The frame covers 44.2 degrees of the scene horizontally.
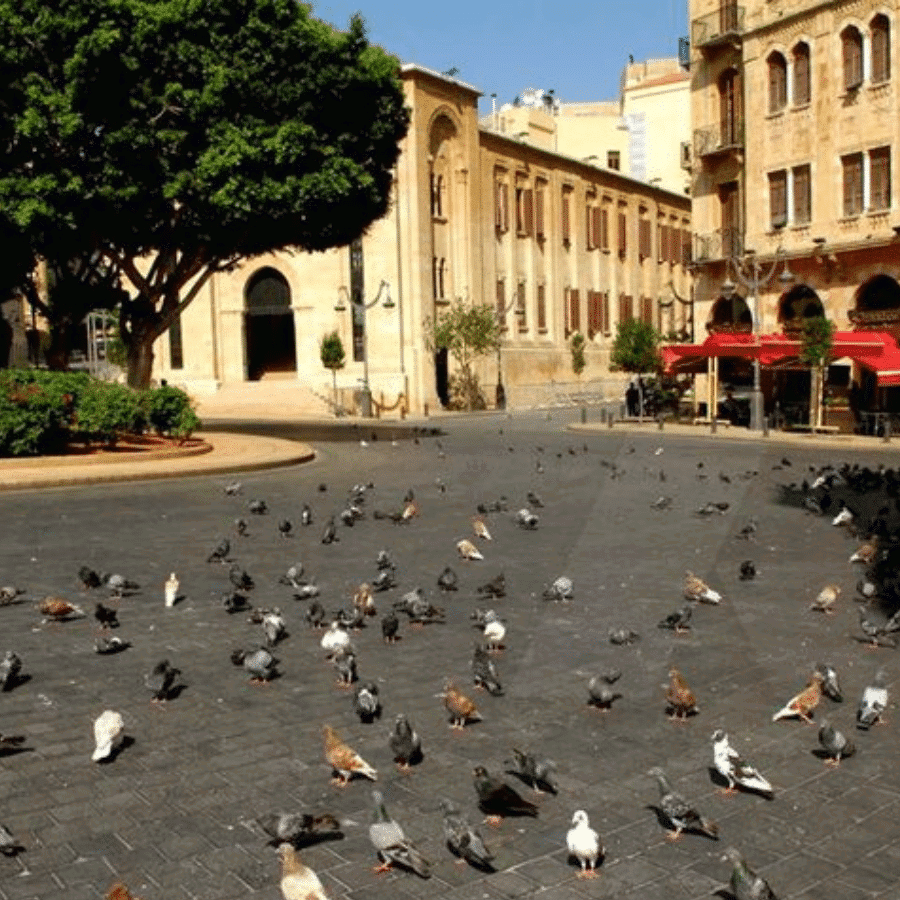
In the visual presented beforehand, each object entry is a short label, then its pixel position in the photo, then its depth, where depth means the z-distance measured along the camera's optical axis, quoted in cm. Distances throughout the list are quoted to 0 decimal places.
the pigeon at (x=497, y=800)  589
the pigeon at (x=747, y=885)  479
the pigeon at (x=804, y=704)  750
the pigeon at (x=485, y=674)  820
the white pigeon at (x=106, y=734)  689
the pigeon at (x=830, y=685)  792
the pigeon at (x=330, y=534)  1490
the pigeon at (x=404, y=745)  673
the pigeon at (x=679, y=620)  994
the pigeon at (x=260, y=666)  857
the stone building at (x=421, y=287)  5397
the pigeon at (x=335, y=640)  912
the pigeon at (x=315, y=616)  1018
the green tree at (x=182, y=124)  2575
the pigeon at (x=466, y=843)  542
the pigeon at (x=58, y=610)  1044
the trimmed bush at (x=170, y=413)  2680
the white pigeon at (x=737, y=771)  625
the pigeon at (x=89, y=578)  1186
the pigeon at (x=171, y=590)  1123
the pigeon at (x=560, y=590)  1127
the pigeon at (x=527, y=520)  1602
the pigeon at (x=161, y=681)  809
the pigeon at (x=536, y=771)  629
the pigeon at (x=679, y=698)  755
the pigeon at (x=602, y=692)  780
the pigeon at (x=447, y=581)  1171
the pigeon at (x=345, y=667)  850
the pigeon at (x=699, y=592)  1105
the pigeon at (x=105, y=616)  997
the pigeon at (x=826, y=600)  1061
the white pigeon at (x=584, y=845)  533
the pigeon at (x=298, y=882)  479
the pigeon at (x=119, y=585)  1161
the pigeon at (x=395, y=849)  538
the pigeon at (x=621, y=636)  949
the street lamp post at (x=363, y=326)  5066
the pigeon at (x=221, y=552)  1352
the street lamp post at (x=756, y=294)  3525
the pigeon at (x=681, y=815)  570
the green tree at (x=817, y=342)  3216
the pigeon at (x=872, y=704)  733
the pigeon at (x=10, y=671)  836
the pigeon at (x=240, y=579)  1170
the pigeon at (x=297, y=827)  561
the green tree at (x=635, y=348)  5266
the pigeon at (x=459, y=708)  744
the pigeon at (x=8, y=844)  558
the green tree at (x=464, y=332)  5309
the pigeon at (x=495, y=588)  1143
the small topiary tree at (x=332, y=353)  5200
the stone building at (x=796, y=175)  3609
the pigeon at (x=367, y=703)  762
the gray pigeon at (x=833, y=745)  673
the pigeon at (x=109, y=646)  940
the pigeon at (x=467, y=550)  1358
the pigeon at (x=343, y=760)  648
